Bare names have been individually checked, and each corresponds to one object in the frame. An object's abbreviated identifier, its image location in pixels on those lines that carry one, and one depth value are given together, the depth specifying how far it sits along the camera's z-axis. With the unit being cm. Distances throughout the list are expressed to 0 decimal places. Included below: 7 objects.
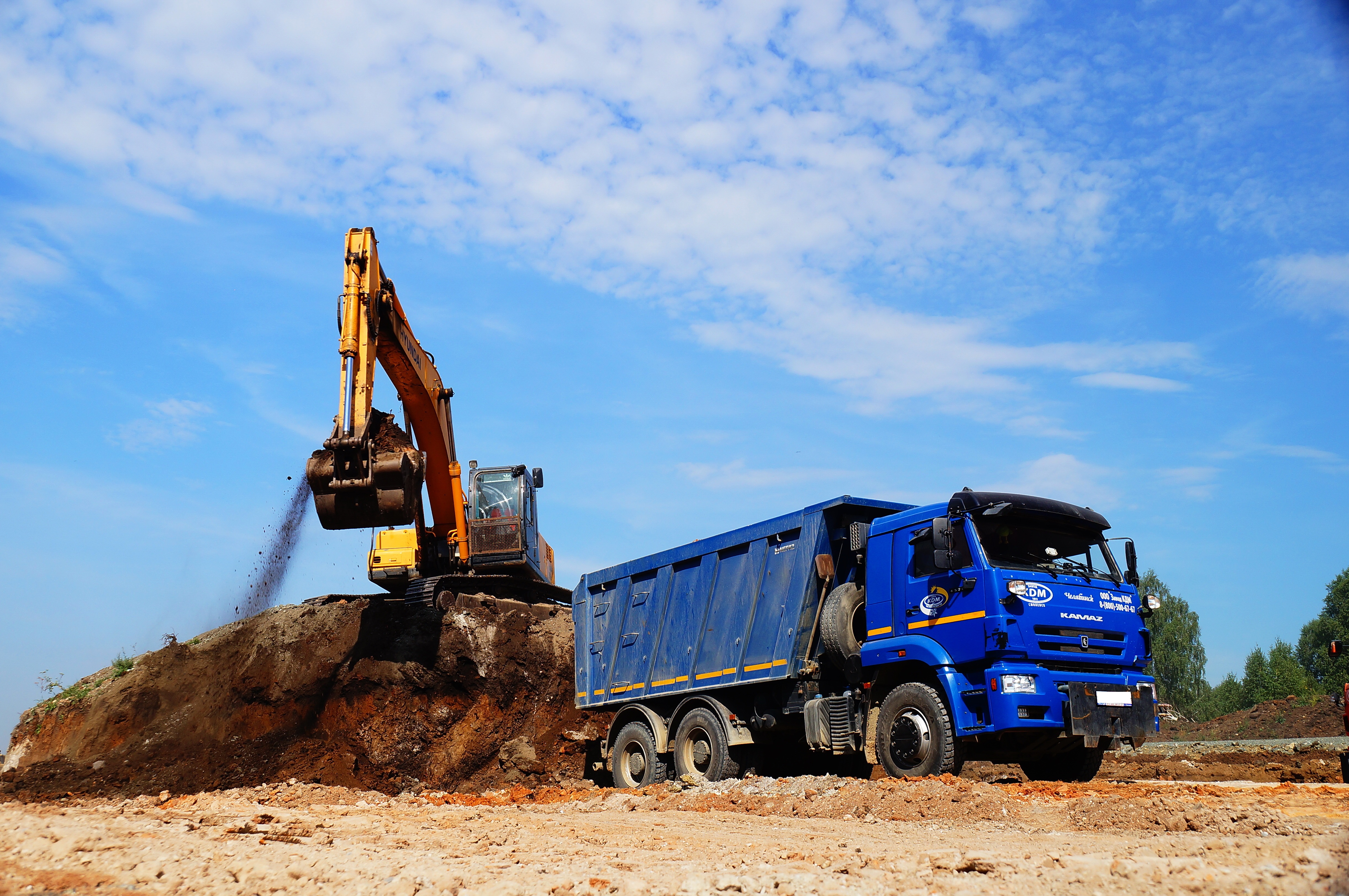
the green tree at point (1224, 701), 6047
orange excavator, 1272
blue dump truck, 980
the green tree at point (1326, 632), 6234
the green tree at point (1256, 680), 5584
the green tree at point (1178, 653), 6444
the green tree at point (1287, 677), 5147
